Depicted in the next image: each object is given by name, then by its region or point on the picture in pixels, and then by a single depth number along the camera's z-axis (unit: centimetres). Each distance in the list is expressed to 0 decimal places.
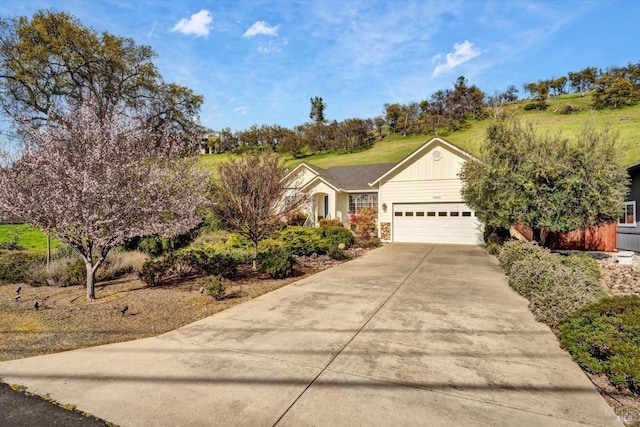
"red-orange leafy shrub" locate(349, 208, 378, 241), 1875
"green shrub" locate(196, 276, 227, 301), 688
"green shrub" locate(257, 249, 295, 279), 931
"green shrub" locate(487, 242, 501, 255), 1377
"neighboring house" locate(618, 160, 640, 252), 1305
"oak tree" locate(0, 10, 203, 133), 1847
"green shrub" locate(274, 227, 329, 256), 1354
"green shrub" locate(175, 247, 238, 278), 894
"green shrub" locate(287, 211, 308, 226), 1966
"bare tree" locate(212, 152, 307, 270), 965
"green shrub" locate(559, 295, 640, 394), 350
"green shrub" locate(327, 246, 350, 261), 1284
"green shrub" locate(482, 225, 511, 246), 1490
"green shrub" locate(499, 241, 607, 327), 553
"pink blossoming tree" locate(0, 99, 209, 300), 619
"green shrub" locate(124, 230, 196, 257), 1378
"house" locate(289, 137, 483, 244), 1769
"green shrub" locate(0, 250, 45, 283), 934
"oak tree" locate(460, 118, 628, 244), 1012
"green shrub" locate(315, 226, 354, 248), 1519
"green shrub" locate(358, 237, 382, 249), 1657
